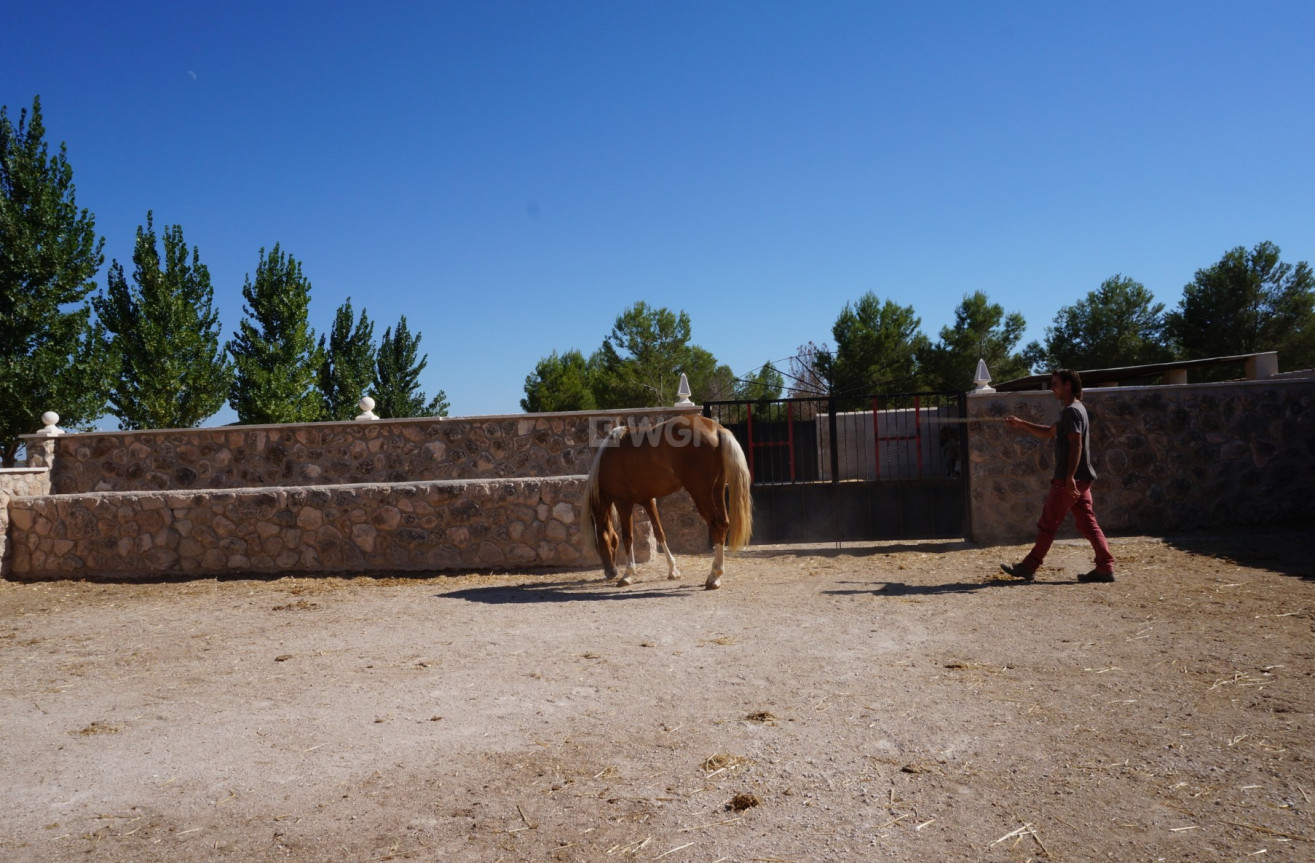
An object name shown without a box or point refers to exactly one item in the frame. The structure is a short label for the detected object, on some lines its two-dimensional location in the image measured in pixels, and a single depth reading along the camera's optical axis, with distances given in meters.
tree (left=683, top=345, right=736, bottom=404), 47.36
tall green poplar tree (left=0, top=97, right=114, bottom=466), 16.39
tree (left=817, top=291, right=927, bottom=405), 37.62
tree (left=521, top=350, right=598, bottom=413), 47.78
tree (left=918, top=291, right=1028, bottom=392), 38.03
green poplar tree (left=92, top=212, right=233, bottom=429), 21.69
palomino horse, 6.64
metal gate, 9.41
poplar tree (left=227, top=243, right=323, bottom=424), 25.80
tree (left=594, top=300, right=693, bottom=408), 46.91
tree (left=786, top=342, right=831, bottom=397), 30.28
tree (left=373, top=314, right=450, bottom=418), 33.56
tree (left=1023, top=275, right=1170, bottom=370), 35.03
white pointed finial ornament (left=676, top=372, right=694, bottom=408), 9.59
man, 6.07
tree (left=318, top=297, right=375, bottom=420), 30.66
